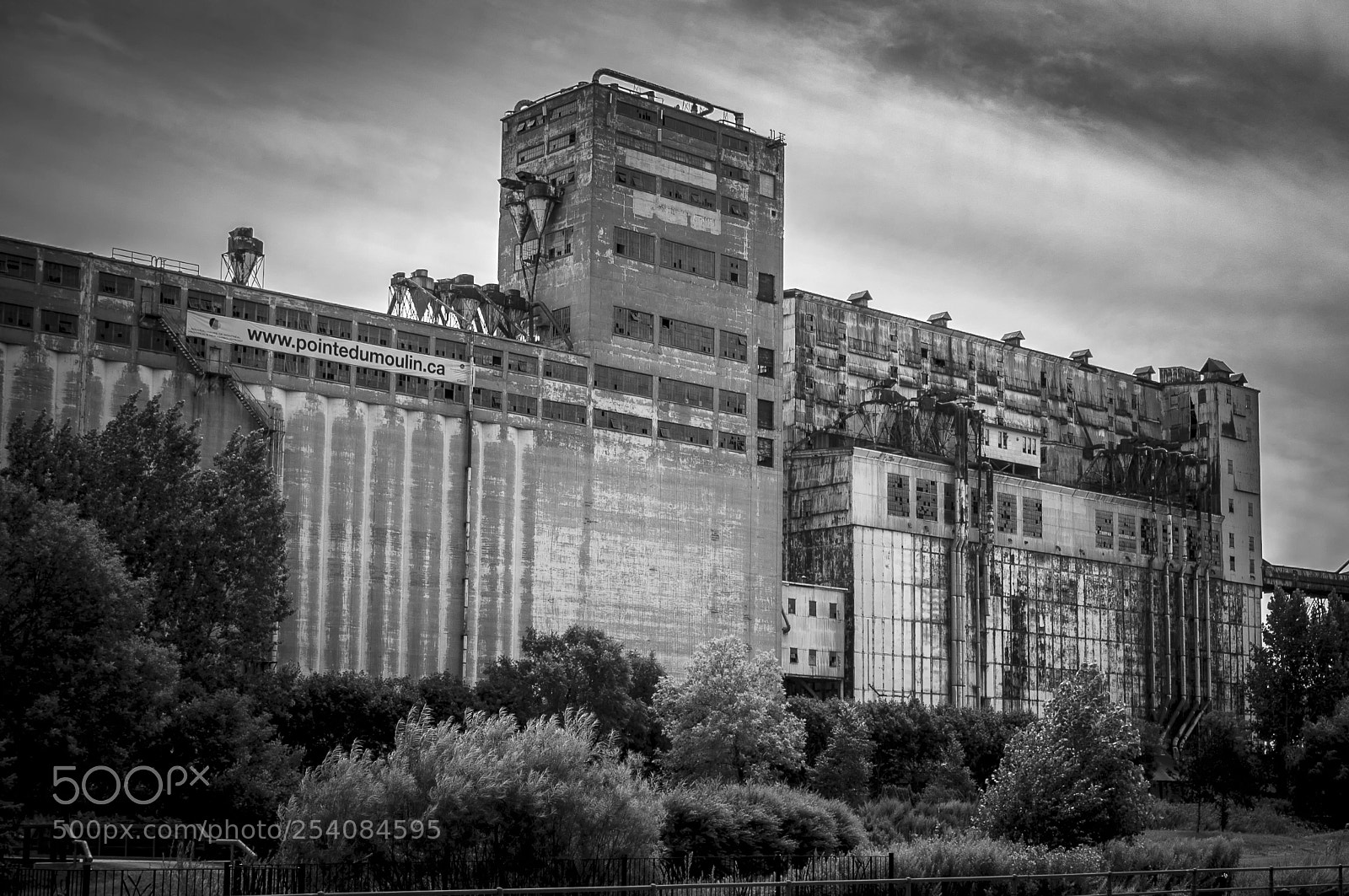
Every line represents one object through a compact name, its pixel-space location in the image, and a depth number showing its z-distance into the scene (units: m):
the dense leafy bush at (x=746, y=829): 54.59
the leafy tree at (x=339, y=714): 92.88
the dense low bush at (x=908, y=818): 75.62
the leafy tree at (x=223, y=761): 64.81
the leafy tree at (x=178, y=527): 71.44
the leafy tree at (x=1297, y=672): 138.88
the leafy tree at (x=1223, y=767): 120.62
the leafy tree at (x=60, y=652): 54.56
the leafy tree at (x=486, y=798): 45.50
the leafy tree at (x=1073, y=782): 66.56
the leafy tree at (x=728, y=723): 94.12
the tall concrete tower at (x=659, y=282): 132.00
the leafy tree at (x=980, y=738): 124.19
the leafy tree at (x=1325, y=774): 112.56
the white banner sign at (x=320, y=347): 111.19
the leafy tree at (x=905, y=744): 115.25
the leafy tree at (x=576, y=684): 101.31
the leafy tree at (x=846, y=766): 101.50
